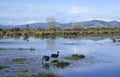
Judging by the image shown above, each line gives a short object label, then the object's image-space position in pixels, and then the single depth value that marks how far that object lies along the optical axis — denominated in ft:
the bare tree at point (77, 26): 380.78
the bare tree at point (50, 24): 382.22
